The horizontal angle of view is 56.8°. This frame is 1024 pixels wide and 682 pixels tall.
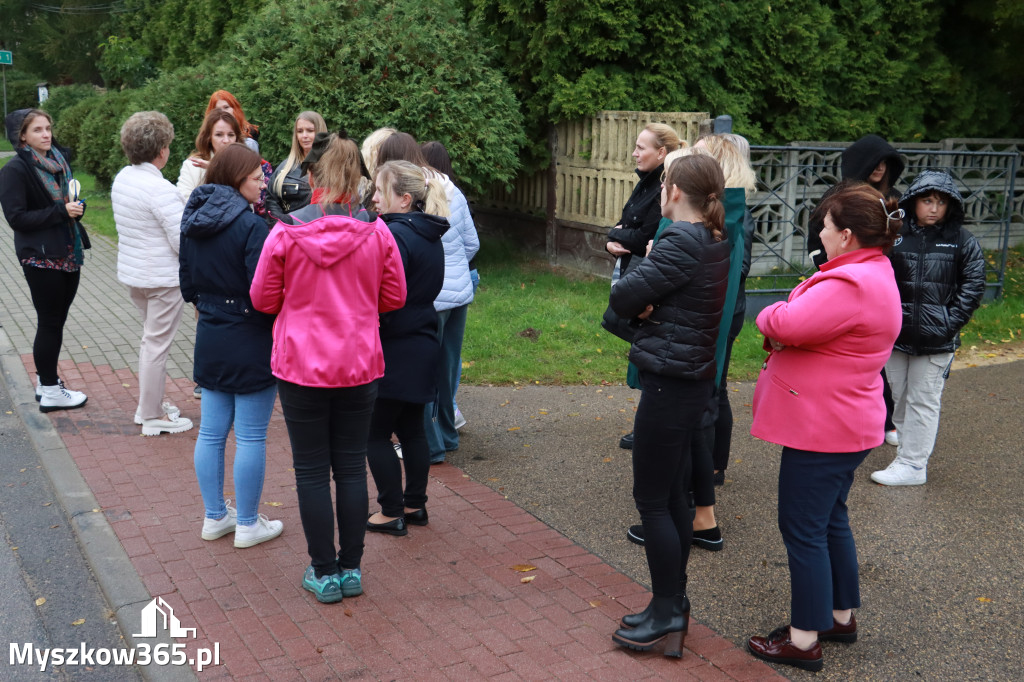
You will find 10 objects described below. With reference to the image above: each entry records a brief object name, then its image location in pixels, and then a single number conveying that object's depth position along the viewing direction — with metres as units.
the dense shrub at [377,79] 10.32
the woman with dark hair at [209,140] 6.55
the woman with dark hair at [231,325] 4.40
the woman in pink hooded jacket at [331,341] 3.93
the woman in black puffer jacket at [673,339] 3.59
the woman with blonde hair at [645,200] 5.24
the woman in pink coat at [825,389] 3.53
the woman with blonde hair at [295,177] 5.56
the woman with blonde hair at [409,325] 4.46
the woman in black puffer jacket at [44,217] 6.38
